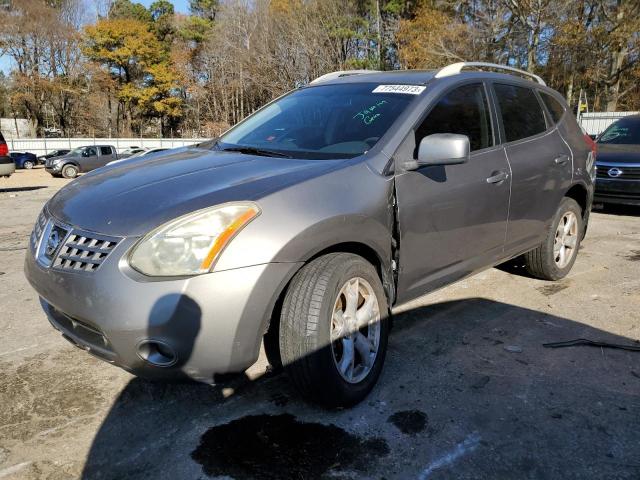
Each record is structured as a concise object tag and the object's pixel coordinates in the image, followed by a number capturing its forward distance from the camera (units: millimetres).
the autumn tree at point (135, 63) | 46750
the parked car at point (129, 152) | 27300
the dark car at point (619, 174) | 7859
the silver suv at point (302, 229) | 2162
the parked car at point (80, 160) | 25500
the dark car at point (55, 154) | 32162
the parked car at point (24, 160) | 33312
